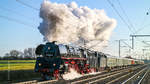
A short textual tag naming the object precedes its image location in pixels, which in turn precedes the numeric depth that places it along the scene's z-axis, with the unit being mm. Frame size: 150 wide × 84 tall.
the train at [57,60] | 18891
